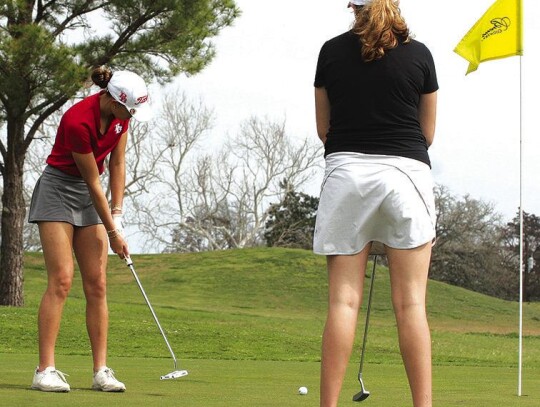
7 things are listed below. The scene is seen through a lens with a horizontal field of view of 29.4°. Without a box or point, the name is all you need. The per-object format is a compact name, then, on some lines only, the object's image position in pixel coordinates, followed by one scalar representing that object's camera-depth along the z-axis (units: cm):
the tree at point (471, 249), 5628
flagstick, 724
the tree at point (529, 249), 5691
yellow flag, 730
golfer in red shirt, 561
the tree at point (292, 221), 5575
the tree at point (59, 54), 1939
